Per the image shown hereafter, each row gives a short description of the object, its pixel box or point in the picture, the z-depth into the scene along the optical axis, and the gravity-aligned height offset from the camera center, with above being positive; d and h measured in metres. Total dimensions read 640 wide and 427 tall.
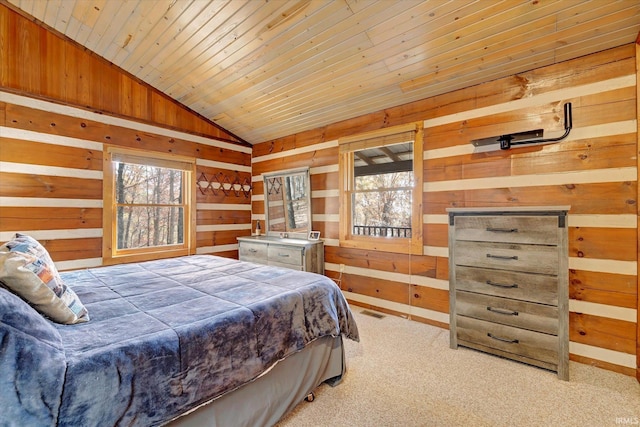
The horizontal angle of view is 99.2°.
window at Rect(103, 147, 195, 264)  3.26 +0.14
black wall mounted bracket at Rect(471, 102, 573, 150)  2.20 +0.66
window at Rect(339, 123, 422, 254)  3.01 +0.29
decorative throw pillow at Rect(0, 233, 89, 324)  1.06 -0.28
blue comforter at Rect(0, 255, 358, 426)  0.83 -0.51
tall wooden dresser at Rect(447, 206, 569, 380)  1.95 -0.55
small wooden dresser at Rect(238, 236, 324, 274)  3.44 -0.50
